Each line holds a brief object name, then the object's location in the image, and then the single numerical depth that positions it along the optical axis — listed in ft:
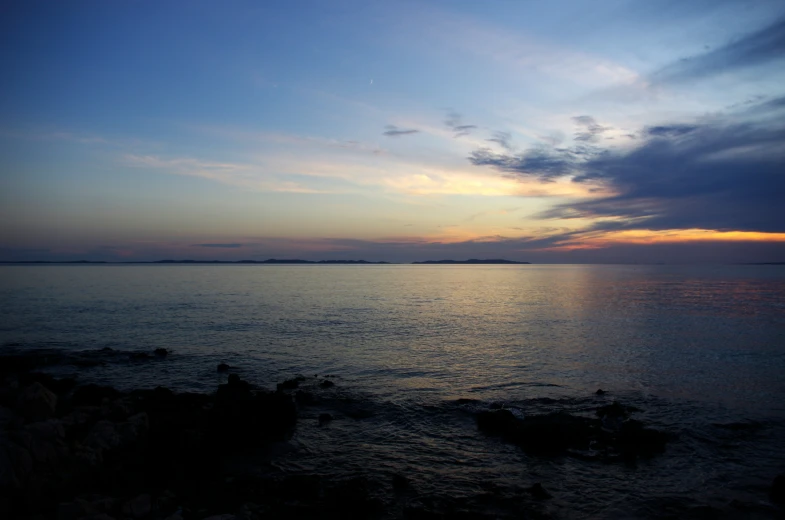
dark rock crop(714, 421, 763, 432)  61.46
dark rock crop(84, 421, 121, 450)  47.93
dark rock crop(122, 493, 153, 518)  36.76
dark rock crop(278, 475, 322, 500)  43.21
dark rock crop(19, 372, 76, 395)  74.39
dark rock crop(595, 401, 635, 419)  65.16
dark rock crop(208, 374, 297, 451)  55.98
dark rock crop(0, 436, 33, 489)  37.58
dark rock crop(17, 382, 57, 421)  53.93
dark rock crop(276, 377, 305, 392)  79.10
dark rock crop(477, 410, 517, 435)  59.78
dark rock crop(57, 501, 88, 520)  33.76
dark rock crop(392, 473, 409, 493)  45.24
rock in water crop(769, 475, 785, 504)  43.04
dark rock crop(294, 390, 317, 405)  71.87
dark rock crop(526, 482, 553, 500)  43.81
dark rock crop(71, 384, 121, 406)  64.54
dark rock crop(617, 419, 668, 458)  53.72
